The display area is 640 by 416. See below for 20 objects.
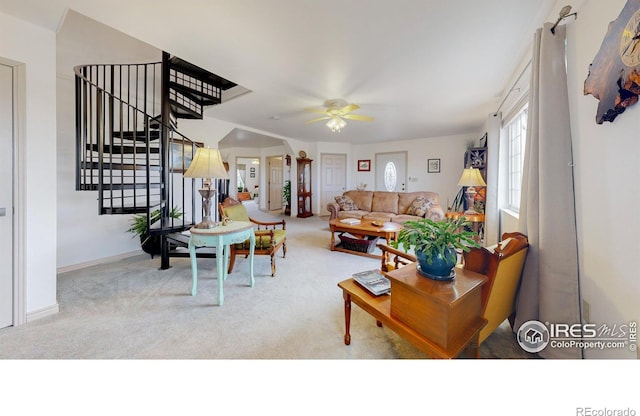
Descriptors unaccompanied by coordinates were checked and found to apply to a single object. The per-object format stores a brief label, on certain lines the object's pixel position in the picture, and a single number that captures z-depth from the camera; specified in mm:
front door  6621
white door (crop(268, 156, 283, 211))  7945
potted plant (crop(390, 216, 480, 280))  1098
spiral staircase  2314
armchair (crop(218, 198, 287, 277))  2617
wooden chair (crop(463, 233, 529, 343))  1194
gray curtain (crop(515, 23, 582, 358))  1278
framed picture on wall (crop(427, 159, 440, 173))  6121
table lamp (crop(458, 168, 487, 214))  3232
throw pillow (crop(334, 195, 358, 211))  5176
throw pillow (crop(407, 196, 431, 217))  4543
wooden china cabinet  6711
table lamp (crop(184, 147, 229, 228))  2111
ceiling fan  3307
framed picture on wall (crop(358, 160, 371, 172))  7117
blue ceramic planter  1098
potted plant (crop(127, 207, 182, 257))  3121
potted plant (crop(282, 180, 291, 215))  7052
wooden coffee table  3177
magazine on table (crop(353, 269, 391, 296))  1408
